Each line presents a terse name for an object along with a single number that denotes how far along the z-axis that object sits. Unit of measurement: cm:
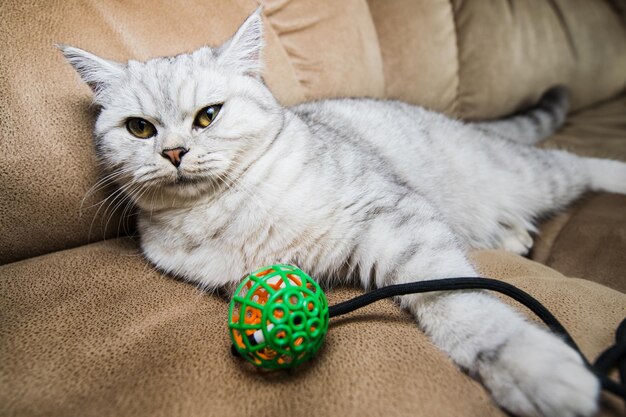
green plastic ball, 26
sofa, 26
